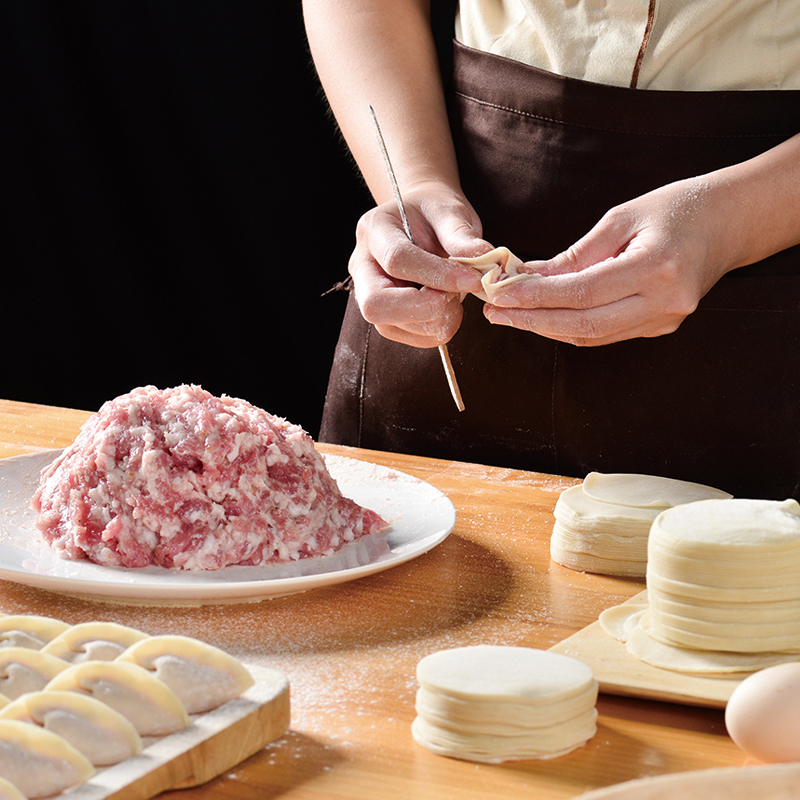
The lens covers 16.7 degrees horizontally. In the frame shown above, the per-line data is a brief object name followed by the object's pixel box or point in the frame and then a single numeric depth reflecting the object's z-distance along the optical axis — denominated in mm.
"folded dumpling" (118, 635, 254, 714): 1489
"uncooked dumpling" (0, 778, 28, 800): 1405
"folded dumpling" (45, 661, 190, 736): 1466
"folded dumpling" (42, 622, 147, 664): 1507
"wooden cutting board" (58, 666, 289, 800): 1437
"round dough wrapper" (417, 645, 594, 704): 1491
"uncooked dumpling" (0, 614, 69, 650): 1525
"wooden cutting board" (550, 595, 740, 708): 1545
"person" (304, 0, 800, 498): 1947
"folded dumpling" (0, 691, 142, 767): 1443
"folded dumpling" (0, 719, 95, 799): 1419
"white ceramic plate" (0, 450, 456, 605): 1655
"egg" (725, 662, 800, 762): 1466
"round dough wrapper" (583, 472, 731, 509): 1783
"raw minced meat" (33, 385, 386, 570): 1741
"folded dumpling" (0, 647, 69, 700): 1480
